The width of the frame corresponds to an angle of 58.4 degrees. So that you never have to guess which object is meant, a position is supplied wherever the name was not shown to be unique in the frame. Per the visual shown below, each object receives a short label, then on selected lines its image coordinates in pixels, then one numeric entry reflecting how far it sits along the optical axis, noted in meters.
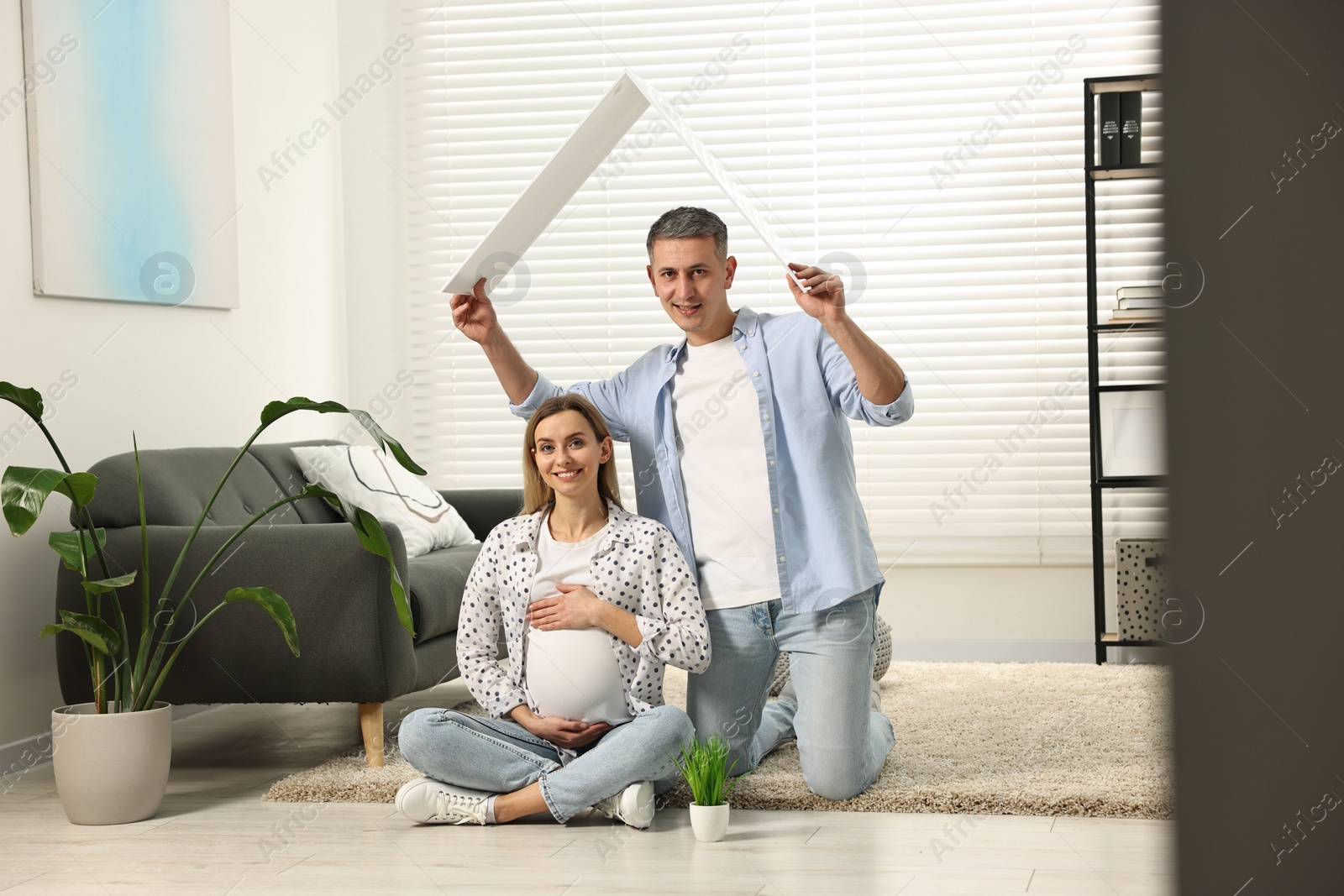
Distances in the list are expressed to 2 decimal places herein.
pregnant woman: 2.24
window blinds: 4.14
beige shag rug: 2.32
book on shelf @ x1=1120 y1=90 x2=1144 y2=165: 3.84
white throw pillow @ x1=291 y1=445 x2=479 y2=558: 3.37
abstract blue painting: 2.99
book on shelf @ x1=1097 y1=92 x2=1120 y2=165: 3.84
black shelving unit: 3.81
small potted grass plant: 2.13
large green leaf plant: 2.25
